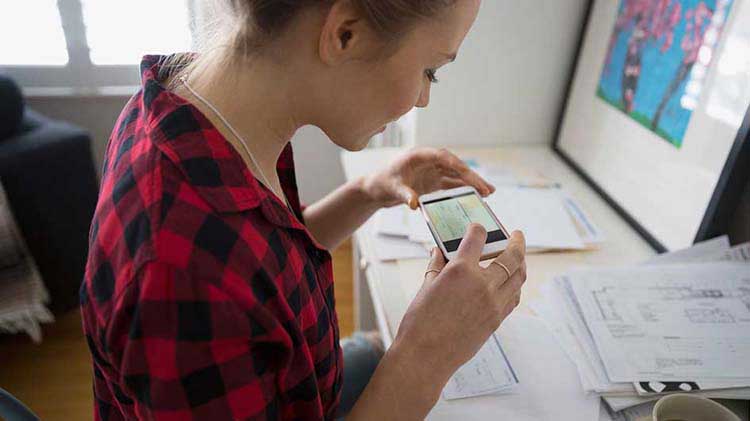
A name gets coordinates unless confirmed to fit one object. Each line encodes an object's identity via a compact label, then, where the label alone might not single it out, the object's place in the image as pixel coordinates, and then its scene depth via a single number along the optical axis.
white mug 0.58
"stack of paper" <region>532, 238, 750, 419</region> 0.67
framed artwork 0.80
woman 0.45
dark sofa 1.38
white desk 0.84
